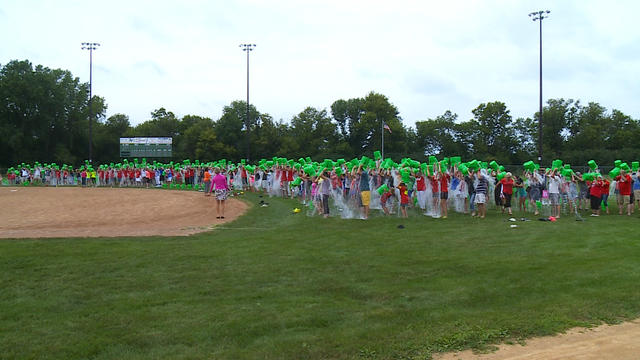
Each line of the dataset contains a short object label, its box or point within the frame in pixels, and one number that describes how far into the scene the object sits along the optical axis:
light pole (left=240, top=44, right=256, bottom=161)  49.84
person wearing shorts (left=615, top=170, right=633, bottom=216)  16.69
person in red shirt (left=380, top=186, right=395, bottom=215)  16.93
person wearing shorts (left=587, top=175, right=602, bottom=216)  16.89
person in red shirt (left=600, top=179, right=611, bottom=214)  17.11
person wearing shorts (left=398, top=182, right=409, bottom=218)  16.27
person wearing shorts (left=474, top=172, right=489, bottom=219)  16.02
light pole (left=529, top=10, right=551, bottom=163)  38.75
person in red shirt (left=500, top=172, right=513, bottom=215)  16.70
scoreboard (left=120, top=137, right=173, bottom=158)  51.88
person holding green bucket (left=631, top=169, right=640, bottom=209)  17.52
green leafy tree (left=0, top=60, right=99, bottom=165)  67.06
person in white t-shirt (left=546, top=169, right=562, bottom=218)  16.06
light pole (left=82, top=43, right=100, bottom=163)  52.19
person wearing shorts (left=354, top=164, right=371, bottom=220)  15.98
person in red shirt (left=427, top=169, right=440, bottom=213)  16.95
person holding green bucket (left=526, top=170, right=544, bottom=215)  17.55
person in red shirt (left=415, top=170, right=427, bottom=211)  17.58
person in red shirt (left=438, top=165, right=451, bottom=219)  16.47
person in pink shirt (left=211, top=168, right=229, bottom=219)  16.77
